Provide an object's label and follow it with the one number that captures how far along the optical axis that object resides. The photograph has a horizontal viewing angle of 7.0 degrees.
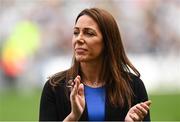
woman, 9.35
